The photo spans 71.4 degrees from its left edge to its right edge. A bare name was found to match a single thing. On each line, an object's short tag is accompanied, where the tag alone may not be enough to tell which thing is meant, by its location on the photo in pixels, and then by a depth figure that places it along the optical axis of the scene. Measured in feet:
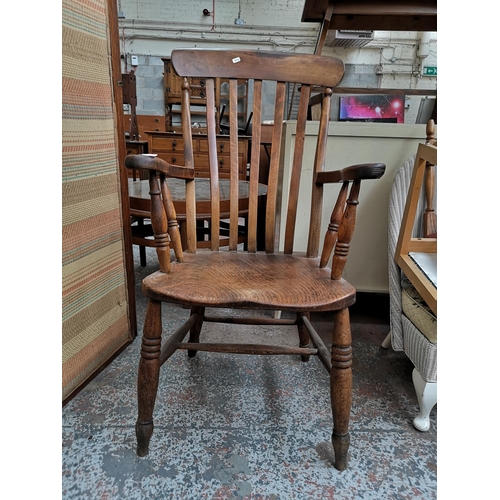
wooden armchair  2.71
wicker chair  3.36
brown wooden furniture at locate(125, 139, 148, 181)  11.47
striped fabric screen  3.41
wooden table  5.43
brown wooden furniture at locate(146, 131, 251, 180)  11.91
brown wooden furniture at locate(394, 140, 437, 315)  3.69
